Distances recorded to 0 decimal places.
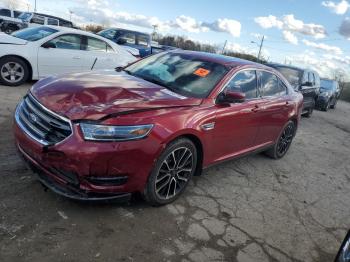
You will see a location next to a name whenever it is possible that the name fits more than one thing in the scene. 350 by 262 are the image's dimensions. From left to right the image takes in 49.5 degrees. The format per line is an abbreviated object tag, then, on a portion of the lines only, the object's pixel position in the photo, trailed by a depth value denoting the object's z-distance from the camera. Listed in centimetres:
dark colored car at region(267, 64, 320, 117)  1142
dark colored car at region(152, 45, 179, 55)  1580
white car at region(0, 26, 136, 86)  876
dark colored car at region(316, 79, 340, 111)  1688
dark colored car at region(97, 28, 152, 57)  1616
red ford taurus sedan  343
